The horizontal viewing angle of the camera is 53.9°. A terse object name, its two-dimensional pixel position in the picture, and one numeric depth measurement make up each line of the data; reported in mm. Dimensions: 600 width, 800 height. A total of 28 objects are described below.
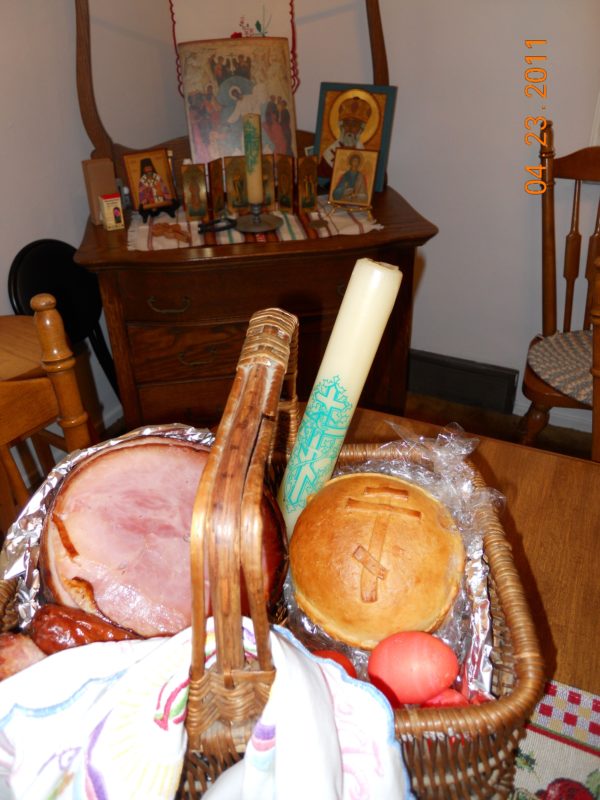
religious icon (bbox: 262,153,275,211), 1630
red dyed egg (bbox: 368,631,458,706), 521
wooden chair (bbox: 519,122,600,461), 1548
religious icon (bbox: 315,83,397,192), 1714
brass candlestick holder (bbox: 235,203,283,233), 1554
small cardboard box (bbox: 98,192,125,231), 1552
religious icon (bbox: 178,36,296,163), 1598
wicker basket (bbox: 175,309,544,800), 383
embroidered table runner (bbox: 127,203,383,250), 1516
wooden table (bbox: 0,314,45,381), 1156
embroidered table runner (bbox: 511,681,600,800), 561
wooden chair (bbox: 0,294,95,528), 808
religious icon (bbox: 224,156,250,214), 1603
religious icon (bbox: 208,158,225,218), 1604
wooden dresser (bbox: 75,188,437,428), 1473
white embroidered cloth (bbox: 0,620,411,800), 415
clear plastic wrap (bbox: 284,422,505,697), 569
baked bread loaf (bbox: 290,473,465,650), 557
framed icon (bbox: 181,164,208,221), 1554
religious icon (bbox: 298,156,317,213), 1587
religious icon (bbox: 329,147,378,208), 1667
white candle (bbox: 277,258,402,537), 555
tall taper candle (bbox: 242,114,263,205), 1478
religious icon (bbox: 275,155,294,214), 1614
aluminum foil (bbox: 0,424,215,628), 629
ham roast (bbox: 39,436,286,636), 574
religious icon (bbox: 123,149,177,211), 1609
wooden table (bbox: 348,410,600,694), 665
